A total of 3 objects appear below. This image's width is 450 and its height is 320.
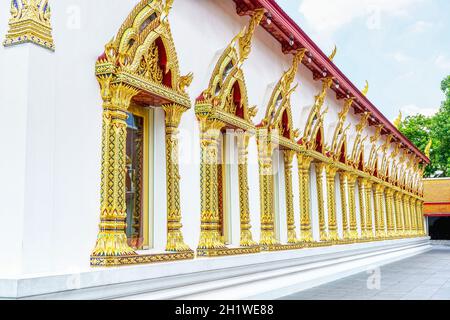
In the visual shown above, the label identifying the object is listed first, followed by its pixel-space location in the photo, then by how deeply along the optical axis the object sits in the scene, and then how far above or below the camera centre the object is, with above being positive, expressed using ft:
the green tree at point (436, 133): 112.88 +21.79
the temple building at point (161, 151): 12.38 +2.74
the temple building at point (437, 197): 100.22 +6.26
